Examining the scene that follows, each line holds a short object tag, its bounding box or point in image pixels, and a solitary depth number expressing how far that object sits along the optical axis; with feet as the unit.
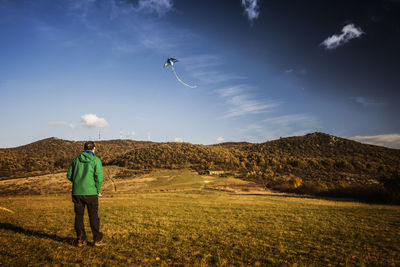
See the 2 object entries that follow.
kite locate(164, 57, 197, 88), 45.27
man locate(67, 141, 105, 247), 17.97
